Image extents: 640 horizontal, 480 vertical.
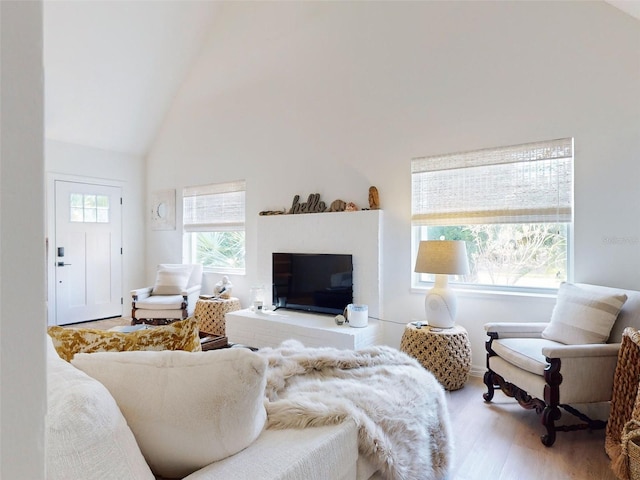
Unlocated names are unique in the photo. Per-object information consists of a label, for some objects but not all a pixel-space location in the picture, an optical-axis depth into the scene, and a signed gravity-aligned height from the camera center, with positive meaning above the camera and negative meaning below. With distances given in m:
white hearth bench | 3.33 -0.90
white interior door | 4.97 -0.19
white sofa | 0.71 -0.46
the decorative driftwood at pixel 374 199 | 3.66 +0.39
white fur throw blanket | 1.21 -0.62
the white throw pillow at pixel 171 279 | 4.86 -0.55
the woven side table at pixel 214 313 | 4.50 -0.93
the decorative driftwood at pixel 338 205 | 3.86 +0.35
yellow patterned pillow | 1.26 -0.36
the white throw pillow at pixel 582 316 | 2.25 -0.51
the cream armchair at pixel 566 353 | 2.13 -0.72
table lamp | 2.87 -0.25
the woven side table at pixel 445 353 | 2.82 -0.90
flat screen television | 3.80 -0.47
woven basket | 1.57 -0.96
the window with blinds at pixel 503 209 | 2.93 +0.25
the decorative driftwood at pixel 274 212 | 4.37 +0.32
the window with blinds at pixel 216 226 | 4.95 +0.18
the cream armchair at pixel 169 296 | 4.48 -0.75
